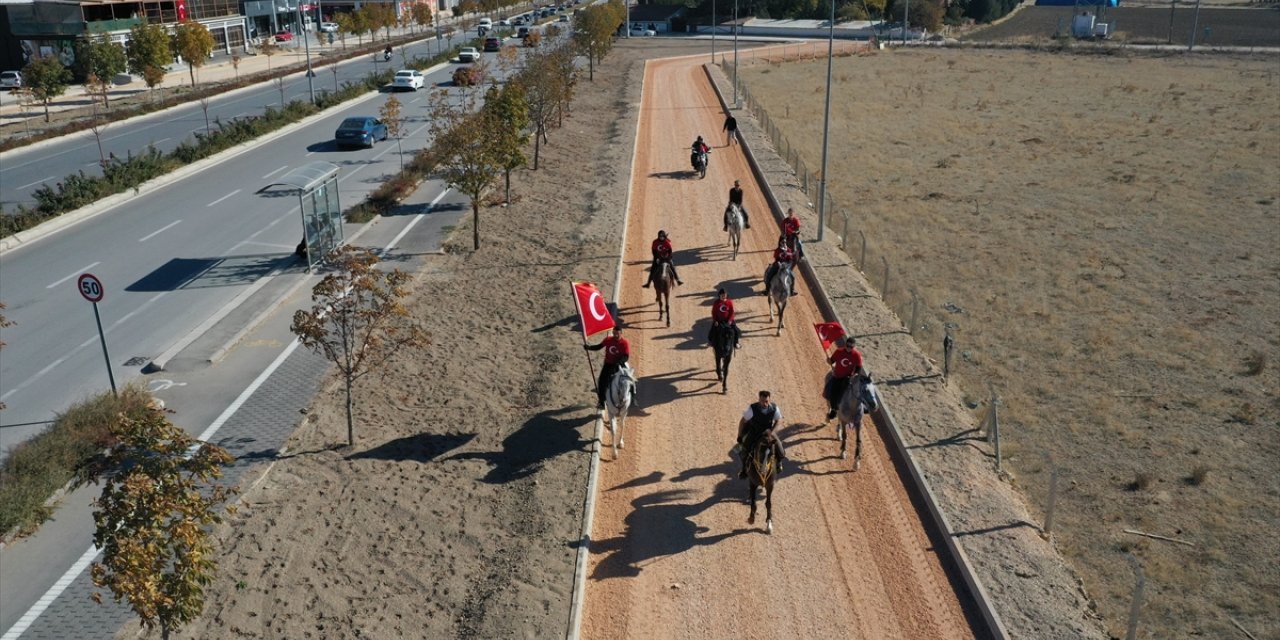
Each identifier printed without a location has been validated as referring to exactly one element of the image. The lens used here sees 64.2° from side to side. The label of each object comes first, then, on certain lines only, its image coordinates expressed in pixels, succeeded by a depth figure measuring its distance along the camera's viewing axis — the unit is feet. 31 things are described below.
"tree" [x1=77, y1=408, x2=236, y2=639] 33.04
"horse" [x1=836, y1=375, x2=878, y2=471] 53.93
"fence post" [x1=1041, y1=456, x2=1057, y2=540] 49.11
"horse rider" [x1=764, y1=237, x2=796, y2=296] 73.72
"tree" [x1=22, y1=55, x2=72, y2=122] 174.19
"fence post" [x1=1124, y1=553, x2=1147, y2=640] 39.96
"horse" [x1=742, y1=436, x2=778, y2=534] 47.83
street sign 62.59
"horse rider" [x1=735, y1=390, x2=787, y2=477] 47.96
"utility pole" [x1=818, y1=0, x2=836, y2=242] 98.32
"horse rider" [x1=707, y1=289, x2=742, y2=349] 63.16
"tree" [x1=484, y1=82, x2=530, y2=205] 101.96
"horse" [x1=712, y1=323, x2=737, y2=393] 62.75
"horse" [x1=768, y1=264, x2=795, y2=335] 73.20
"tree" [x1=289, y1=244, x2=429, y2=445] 55.93
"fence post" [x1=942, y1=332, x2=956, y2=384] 67.46
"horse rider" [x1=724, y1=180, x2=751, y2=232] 92.05
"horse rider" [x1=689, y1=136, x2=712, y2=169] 128.88
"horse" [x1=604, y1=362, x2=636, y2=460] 54.85
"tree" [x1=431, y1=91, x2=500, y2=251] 96.48
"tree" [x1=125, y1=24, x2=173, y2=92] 222.28
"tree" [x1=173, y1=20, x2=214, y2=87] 233.55
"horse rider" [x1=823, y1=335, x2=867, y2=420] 55.47
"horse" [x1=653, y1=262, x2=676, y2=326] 75.46
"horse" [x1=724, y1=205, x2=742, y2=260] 90.89
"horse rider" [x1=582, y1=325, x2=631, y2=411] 55.36
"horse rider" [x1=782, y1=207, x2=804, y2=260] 82.94
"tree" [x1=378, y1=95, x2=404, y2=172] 136.67
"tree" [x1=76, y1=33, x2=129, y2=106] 206.08
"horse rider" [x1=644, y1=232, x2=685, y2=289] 75.20
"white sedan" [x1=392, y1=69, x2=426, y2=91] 218.38
